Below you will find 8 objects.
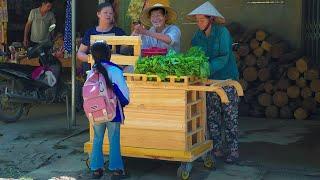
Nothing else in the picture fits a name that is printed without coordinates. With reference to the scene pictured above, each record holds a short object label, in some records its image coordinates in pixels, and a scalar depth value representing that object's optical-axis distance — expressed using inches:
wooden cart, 210.7
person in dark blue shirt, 244.8
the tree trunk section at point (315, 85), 331.3
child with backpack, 205.5
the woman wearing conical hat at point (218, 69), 232.5
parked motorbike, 329.1
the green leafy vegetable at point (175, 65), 209.3
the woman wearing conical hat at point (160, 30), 227.5
